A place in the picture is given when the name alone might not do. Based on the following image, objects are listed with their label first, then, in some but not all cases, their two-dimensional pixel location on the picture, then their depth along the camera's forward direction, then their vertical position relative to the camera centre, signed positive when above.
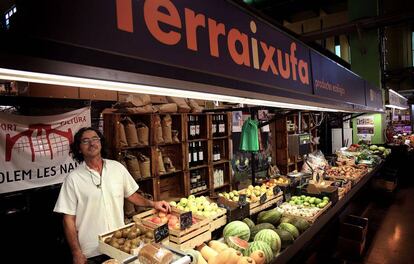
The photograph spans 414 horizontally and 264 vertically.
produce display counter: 2.20 -0.98
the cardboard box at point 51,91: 3.55 +0.58
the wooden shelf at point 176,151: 4.20 -0.33
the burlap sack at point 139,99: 4.22 +0.49
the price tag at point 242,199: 2.74 -0.68
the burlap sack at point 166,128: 4.75 +0.06
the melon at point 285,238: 2.34 -0.90
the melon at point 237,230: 2.31 -0.82
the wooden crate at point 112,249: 1.77 -0.73
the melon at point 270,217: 2.73 -0.85
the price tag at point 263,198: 2.95 -0.73
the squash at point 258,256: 1.93 -0.86
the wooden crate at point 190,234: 2.03 -0.75
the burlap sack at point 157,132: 4.58 +0.00
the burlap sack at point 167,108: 4.57 +0.37
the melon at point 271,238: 2.21 -0.87
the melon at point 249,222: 2.57 -0.84
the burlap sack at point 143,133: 4.42 -0.01
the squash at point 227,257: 1.85 -0.83
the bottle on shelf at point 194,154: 5.38 -0.44
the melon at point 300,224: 2.64 -0.90
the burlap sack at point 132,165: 4.23 -0.47
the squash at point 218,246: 2.08 -0.85
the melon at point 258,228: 2.44 -0.86
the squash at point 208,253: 1.96 -0.85
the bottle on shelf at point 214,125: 5.84 +0.08
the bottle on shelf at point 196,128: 5.46 +0.04
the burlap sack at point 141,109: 4.17 +0.34
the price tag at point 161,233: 1.87 -0.66
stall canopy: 0.81 +0.33
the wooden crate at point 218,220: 2.39 -0.76
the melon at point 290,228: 2.49 -0.89
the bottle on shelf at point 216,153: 5.79 -0.48
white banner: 3.21 -0.14
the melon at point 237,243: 2.11 -0.85
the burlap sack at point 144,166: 4.41 -0.51
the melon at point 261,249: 2.06 -0.87
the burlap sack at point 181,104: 4.88 +0.45
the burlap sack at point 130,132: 4.27 +0.01
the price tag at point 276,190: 3.27 -0.72
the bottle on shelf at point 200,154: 5.50 -0.45
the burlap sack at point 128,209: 4.19 -1.10
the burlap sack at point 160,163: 4.67 -0.51
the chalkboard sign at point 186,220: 2.05 -0.64
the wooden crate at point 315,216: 2.79 -0.91
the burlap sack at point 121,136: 4.13 -0.04
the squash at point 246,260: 1.81 -0.83
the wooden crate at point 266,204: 2.85 -0.80
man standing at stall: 2.37 -0.55
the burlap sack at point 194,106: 5.17 +0.43
